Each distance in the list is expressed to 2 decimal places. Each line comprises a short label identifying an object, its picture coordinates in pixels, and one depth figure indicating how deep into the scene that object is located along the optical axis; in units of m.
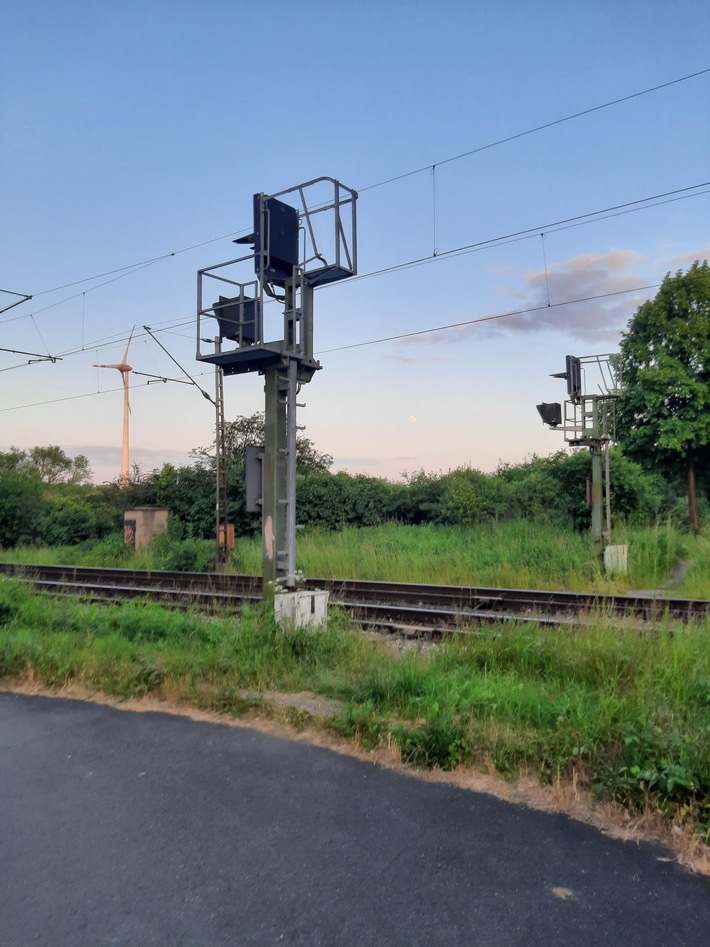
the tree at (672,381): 23.12
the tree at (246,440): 29.28
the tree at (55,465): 78.44
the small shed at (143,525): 25.41
